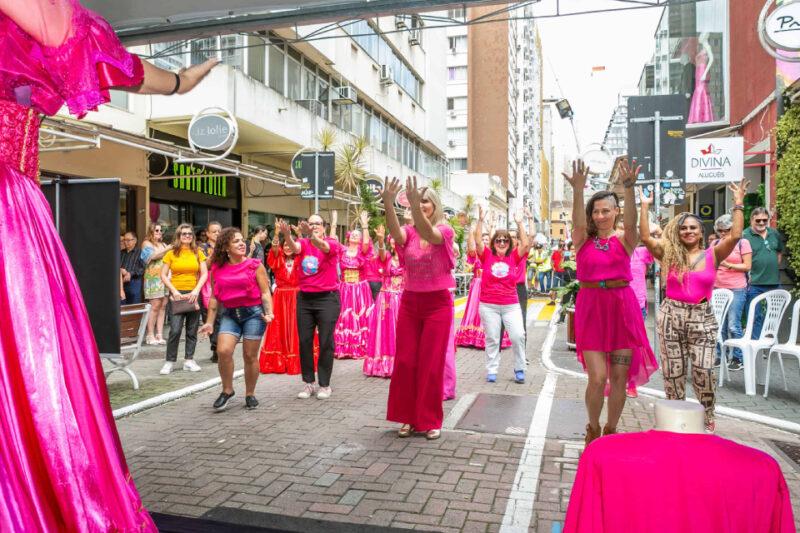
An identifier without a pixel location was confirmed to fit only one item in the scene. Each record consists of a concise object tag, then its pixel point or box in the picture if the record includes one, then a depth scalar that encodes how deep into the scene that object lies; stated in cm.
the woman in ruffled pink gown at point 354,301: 1004
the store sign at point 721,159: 1442
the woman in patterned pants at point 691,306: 554
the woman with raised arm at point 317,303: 732
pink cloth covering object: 176
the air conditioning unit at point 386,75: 2895
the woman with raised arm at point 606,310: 498
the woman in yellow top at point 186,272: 945
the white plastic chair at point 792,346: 696
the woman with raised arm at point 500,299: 858
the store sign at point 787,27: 912
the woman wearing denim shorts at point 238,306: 671
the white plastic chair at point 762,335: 744
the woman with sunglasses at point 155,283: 1128
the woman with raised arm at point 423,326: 562
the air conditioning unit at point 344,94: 2342
